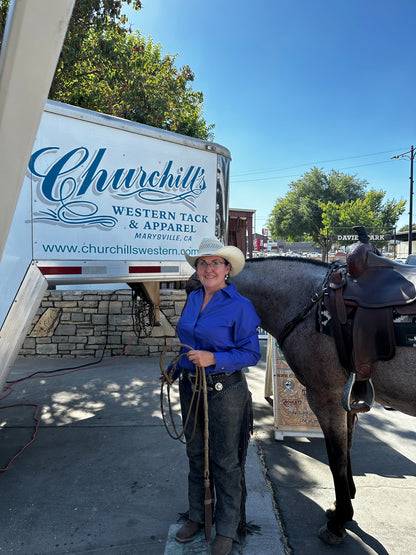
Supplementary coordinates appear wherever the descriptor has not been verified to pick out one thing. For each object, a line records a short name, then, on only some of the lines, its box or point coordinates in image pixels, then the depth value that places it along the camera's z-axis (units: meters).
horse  2.04
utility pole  20.81
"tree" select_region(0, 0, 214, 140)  7.12
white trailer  3.02
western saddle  2.02
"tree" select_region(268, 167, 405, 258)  35.97
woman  1.97
